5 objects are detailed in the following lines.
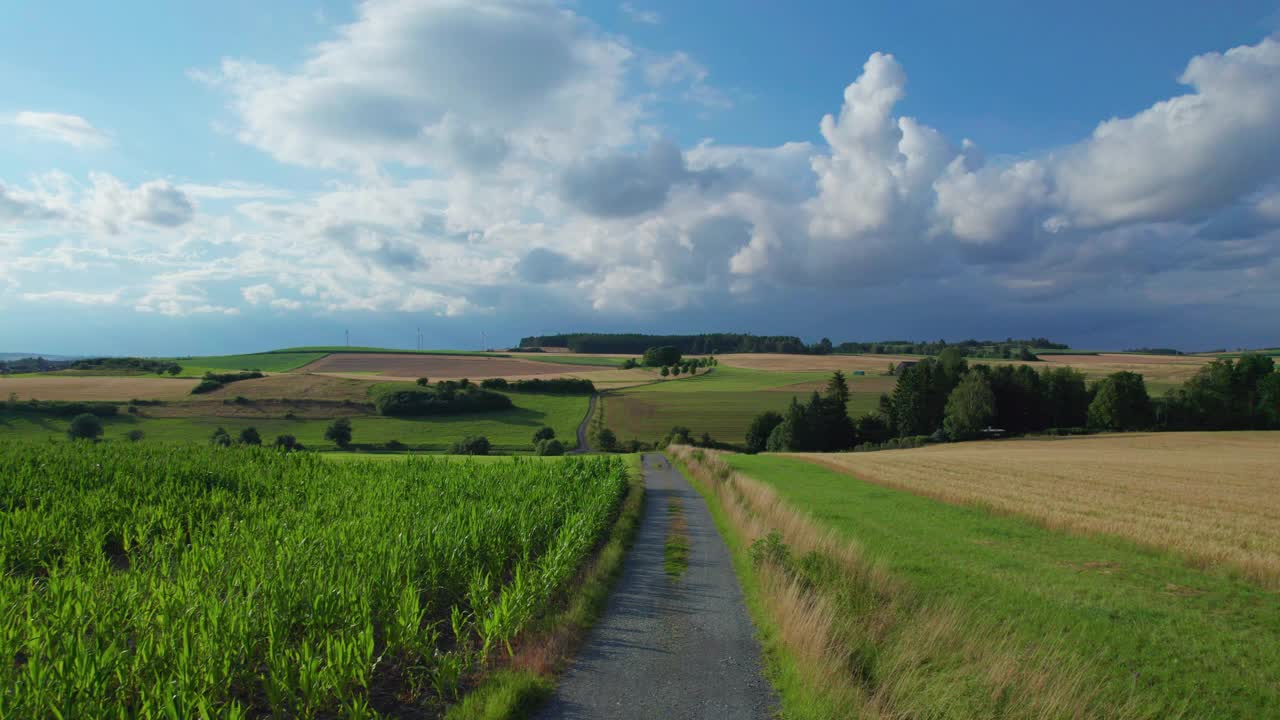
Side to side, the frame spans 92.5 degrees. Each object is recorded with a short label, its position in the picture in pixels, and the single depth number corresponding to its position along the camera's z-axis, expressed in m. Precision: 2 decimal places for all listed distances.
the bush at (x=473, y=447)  68.38
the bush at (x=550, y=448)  68.56
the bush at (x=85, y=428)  65.80
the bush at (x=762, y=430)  88.94
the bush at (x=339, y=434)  72.50
